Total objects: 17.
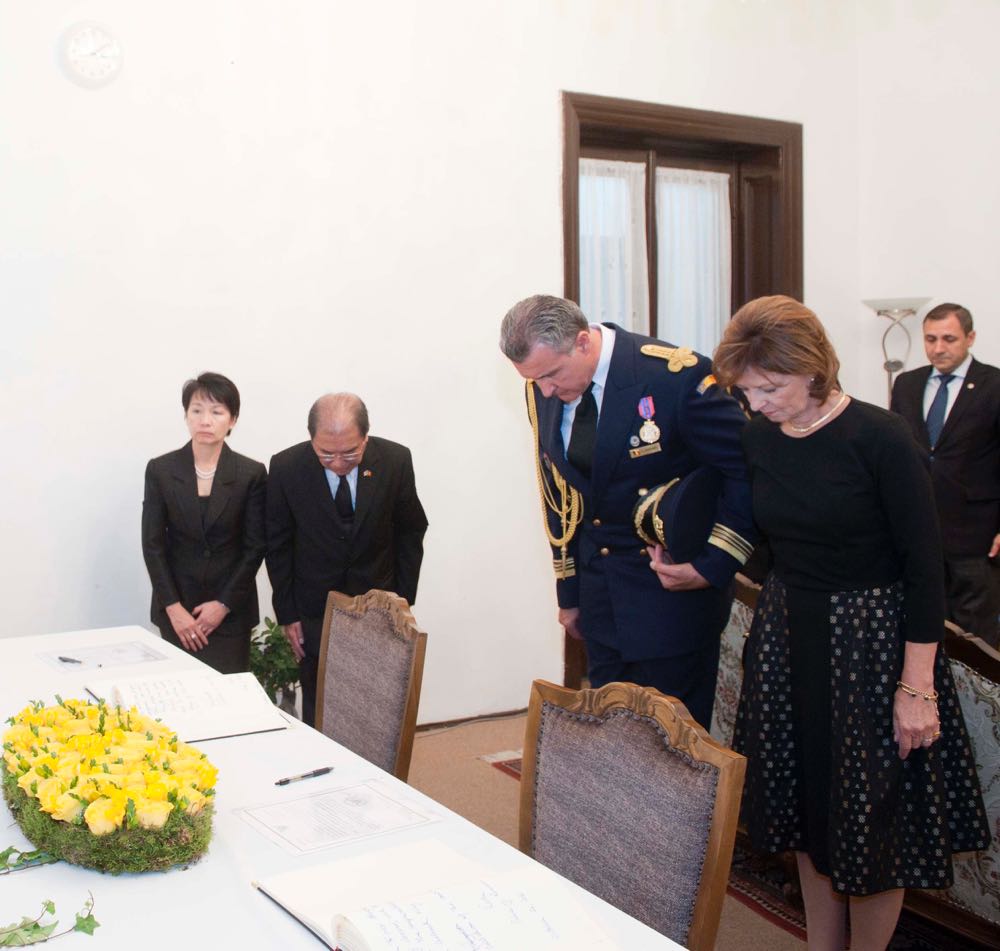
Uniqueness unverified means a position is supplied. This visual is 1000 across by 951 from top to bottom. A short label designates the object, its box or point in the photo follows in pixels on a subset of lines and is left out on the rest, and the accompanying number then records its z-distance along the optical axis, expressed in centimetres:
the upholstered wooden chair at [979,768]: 255
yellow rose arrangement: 157
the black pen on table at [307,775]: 199
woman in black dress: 229
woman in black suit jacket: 387
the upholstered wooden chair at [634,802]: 164
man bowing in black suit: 370
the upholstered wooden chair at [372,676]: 248
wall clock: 415
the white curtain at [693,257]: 586
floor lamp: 580
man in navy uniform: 266
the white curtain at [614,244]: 558
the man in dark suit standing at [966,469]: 499
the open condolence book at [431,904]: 136
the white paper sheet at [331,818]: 175
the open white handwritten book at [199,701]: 230
